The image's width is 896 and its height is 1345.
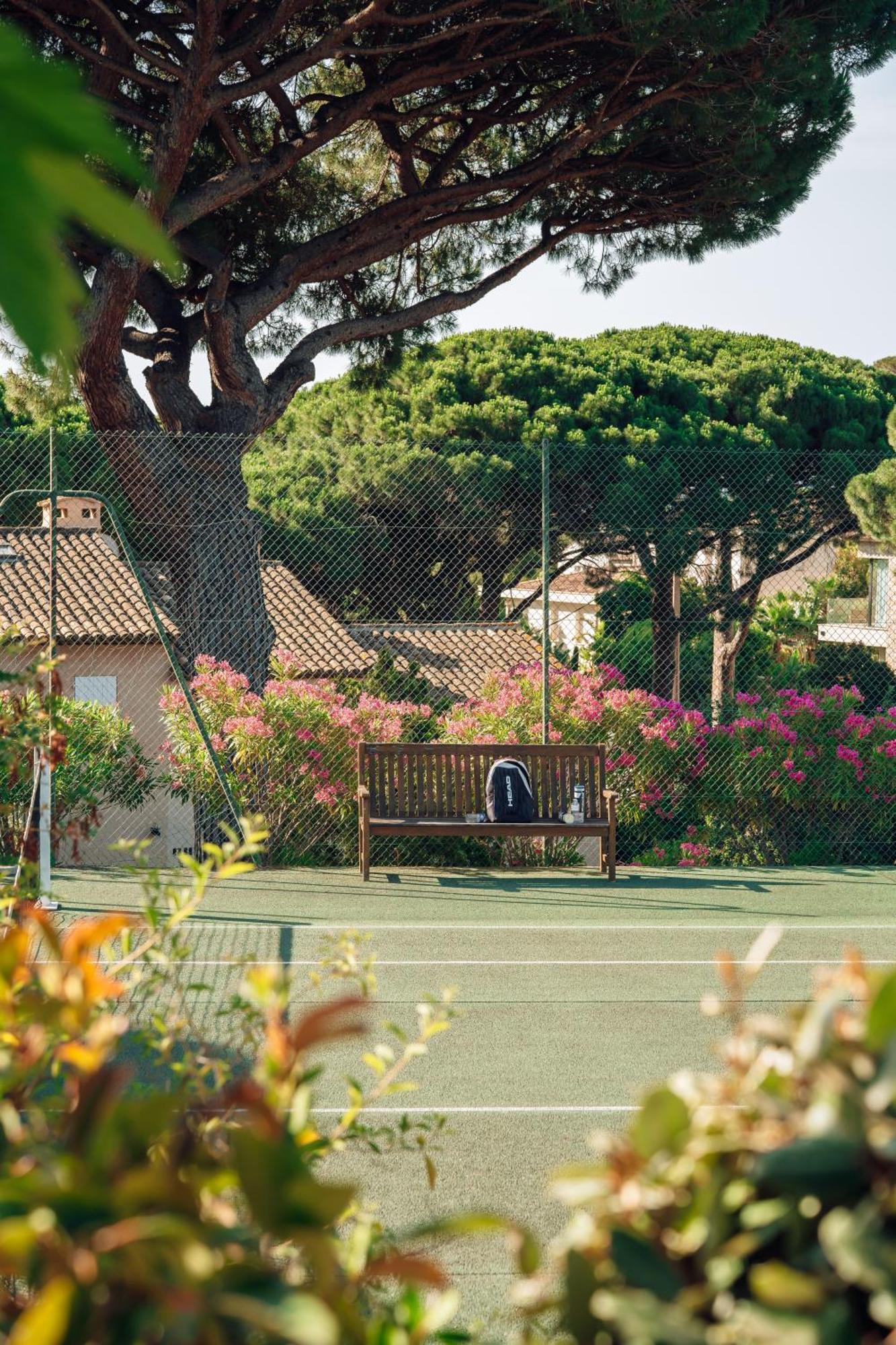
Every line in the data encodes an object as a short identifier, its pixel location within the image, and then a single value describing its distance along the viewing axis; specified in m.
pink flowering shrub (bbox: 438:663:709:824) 20.23
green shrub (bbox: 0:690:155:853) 19.44
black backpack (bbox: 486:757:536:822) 17.98
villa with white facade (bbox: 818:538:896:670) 50.62
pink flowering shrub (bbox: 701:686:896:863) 20.53
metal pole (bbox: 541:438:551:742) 19.02
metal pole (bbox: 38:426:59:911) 14.28
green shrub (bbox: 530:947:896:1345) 1.70
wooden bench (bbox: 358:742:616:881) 18.72
